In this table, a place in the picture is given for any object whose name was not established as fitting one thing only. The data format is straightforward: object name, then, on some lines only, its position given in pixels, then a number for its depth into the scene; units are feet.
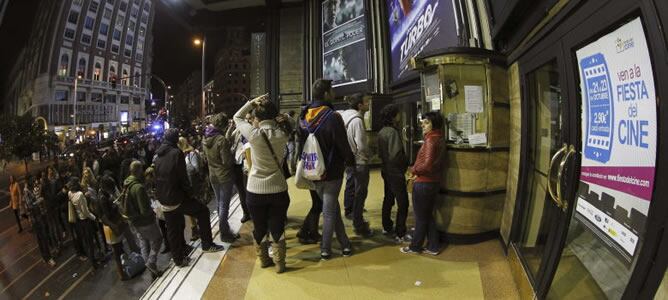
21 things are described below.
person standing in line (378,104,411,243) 11.73
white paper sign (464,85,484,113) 11.04
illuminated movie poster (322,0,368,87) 35.96
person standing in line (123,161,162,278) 13.84
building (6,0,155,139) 53.67
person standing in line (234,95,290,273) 9.57
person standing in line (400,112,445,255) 10.27
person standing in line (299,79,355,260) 9.86
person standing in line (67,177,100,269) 20.34
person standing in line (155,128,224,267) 11.50
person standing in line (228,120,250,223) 14.25
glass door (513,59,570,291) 6.63
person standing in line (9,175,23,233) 30.53
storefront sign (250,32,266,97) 51.24
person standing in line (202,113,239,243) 13.32
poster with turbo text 16.79
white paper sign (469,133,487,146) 10.87
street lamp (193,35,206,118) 50.74
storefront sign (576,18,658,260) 4.01
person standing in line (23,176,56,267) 25.31
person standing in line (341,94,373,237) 12.06
